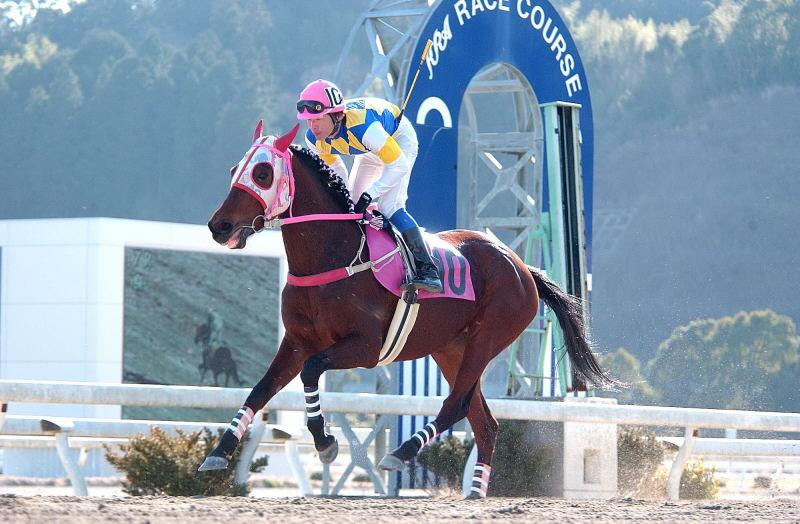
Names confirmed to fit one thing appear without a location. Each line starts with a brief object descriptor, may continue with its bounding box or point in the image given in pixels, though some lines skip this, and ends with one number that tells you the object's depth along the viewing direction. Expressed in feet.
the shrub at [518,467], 58.08
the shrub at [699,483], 64.03
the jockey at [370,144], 43.14
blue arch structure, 62.64
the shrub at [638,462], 62.90
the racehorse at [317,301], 40.88
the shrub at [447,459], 58.13
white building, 113.80
